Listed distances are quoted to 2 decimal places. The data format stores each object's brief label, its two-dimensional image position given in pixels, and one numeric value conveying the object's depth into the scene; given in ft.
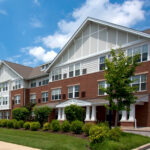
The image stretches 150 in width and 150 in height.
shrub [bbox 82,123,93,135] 51.32
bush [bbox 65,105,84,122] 67.15
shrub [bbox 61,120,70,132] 61.26
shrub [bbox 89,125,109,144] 38.40
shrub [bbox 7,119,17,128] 85.82
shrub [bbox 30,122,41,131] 71.41
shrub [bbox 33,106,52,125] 79.20
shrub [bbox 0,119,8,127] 91.30
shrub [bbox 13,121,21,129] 82.11
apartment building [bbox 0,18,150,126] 69.72
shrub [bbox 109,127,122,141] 39.74
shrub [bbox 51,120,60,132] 64.39
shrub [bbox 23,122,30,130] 75.62
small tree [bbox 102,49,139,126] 47.09
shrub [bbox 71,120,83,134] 56.18
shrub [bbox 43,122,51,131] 68.12
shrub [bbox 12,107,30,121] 91.18
